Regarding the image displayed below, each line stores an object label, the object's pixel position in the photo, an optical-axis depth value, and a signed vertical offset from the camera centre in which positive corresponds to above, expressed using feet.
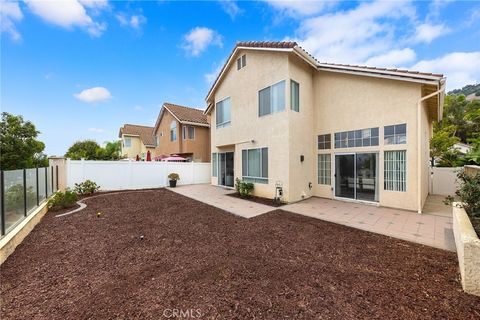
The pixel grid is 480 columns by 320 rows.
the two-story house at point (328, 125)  26.45 +5.60
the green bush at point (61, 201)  28.30 -5.61
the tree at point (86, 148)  91.40 +7.24
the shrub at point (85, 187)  39.91 -5.24
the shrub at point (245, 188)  36.55 -5.28
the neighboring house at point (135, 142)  94.27 +9.84
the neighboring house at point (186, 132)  63.52 +9.77
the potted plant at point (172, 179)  52.65 -4.81
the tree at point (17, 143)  51.93 +5.75
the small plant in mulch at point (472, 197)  15.71 -3.27
